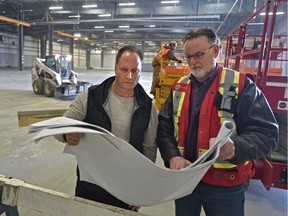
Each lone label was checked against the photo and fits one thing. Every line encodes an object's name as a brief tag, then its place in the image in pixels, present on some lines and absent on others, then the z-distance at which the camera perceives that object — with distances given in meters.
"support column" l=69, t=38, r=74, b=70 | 29.71
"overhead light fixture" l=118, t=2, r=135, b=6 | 14.07
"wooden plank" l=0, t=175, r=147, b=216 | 0.95
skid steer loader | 8.66
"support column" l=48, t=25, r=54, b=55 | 21.10
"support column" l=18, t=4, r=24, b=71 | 20.27
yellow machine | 5.64
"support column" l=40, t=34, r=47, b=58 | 26.25
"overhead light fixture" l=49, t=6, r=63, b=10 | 15.12
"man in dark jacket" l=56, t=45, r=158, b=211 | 1.24
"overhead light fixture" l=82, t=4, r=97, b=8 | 14.38
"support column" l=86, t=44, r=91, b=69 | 36.03
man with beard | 1.06
